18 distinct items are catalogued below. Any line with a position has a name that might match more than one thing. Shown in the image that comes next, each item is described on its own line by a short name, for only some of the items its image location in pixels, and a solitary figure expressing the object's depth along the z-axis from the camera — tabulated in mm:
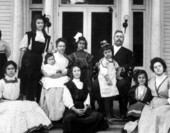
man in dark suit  6623
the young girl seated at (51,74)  6427
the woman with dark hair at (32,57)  6691
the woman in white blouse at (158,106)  5386
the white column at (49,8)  8375
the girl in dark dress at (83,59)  6828
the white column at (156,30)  8477
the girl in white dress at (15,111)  5492
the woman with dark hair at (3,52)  7137
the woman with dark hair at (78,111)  5738
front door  9258
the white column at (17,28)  8617
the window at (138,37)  9172
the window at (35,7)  9156
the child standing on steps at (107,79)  6434
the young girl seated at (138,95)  5961
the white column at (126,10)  8406
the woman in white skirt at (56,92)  6176
